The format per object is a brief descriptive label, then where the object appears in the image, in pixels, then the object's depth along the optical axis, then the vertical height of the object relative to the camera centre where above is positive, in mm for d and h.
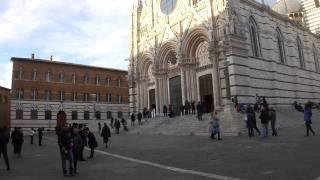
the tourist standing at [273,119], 12736 -551
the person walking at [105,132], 12678 -960
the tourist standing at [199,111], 17302 +36
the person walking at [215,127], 12840 -898
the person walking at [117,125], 20984 -986
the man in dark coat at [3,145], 8332 -977
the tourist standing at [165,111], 23481 +160
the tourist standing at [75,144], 7595 -1017
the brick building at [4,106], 33306 +1771
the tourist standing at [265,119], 12330 -524
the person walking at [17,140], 11531 -1138
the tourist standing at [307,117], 11554 -459
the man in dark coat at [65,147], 7179 -968
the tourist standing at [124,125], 22220 -1082
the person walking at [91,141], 10204 -1147
